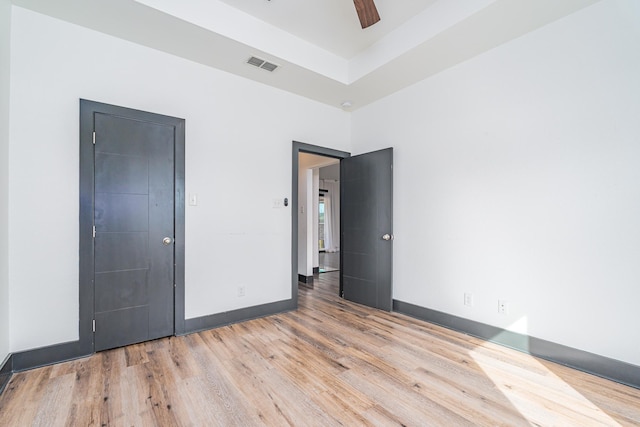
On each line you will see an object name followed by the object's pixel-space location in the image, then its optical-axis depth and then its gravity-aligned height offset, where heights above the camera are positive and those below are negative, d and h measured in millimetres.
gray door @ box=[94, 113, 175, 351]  2438 -163
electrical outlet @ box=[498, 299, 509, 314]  2568 -848
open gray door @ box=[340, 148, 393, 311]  3561 -191
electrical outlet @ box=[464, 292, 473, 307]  2828 -861
